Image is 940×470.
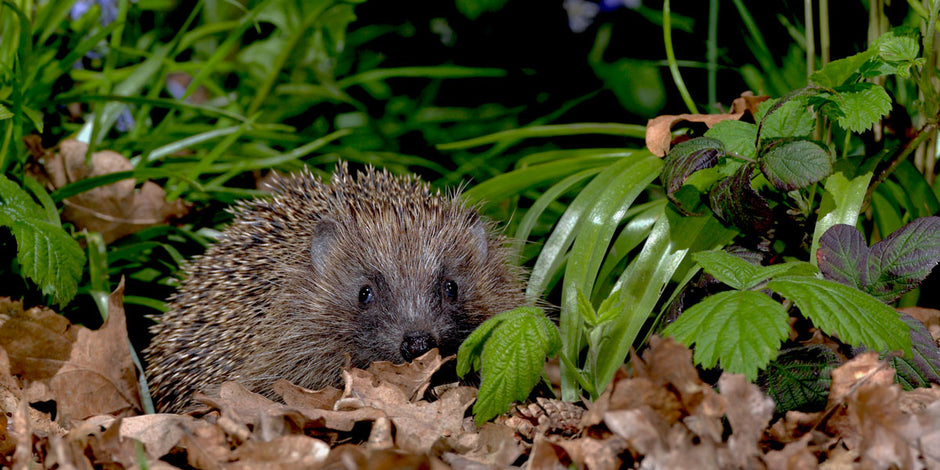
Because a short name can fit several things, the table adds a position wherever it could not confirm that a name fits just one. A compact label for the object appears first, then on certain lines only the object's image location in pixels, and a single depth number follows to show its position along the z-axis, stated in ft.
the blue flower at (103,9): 18.67
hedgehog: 12.53
